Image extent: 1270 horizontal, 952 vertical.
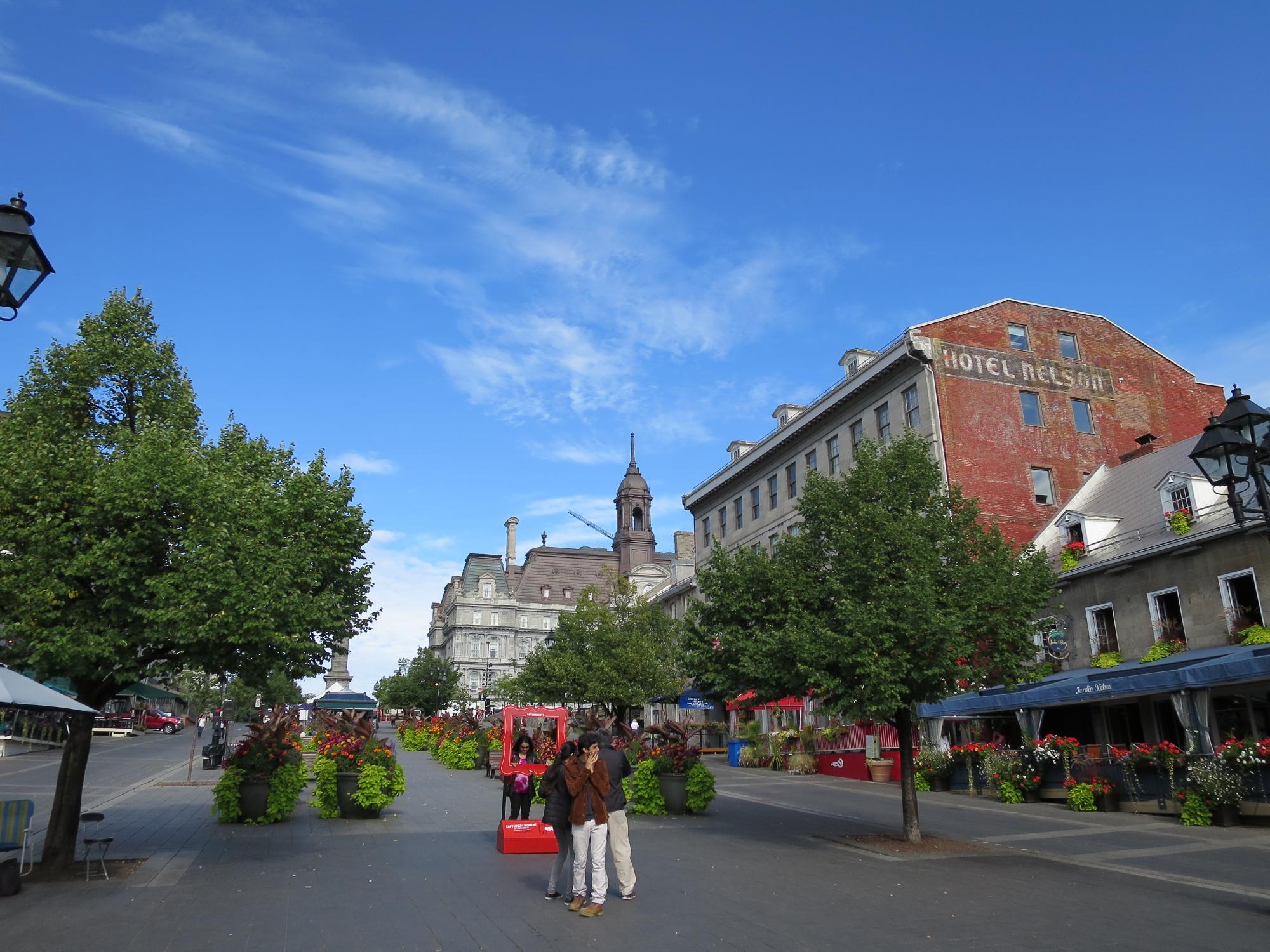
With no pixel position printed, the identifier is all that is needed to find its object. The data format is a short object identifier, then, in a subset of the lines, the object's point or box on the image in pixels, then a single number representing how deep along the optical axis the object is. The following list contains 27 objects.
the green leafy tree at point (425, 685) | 79.38
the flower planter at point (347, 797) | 18.17
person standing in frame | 15.15
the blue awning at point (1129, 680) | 18.91
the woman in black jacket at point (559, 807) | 10.57
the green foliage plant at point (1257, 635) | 21.34
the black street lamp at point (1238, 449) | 9.38
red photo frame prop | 18.92
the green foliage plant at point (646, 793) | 20.06
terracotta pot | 31.36
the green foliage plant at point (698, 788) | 19.98
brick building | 34.94
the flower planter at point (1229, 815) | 18.11
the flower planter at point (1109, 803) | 21.30
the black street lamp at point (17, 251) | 6.46
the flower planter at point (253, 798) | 17.20
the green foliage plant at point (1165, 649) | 23.94
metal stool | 11.55
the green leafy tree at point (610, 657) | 39.22
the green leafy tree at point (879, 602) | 15.08
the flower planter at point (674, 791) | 20.03
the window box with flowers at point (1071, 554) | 28.11
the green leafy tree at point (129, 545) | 11.53
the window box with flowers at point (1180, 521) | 24.67
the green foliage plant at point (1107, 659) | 25.78
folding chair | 11.25
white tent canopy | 9.33
